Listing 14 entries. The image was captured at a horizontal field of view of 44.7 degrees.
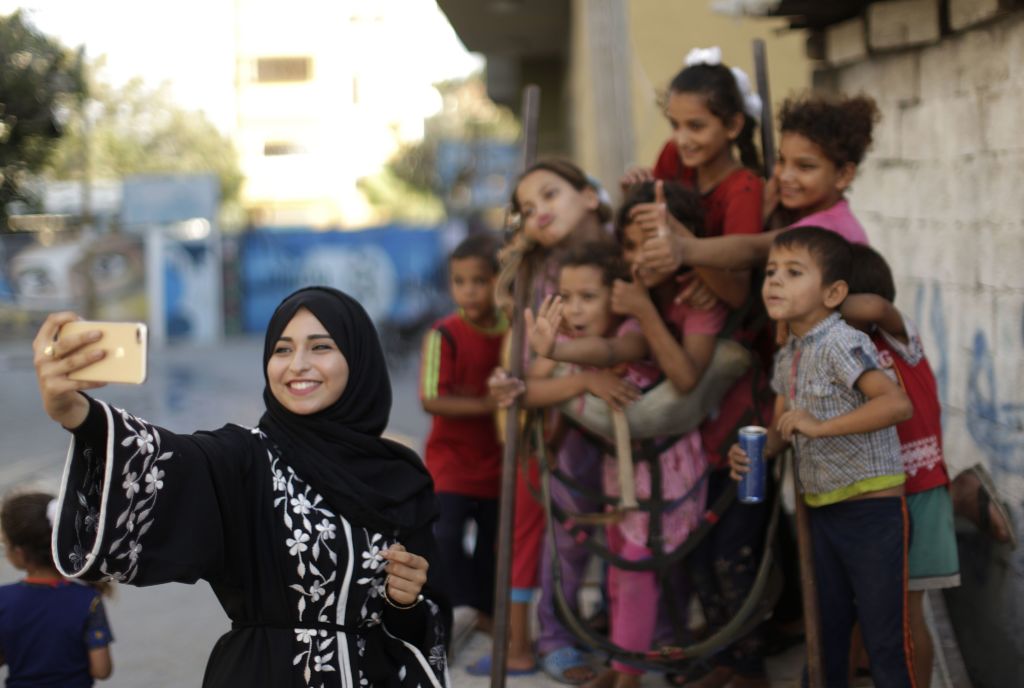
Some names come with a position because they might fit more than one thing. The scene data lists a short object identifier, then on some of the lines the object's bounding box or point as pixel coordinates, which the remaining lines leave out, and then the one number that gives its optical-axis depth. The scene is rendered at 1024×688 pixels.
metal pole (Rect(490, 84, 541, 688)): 3.83
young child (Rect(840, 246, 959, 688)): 3.49
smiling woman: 2.42
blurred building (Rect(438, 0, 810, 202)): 8.16
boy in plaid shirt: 3.34
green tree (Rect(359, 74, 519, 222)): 39.56
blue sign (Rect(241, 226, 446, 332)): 25.47
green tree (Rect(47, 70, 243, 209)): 14.86
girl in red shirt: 4.05
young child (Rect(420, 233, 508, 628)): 4.83
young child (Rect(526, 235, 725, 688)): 3.96
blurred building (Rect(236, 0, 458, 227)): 55.25
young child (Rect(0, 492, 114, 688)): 3.43
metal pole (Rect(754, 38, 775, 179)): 4.24
